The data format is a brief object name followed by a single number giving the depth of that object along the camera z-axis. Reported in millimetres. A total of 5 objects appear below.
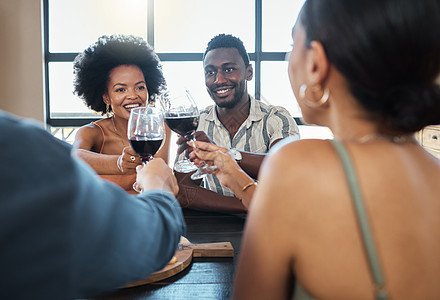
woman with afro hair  2475
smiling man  2824
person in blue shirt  493
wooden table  1002
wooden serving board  1127
